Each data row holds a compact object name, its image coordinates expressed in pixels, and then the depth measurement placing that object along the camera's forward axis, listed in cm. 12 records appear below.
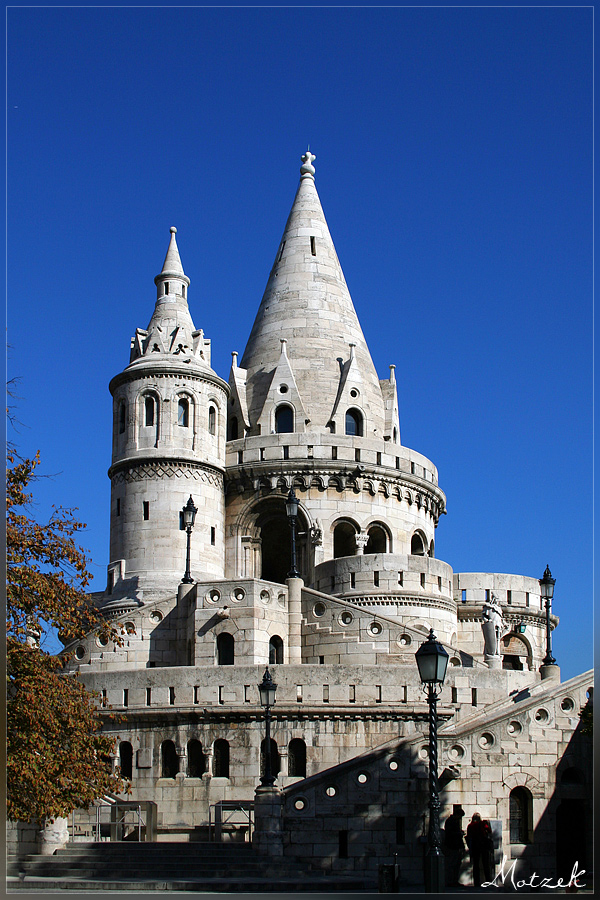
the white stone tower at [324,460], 3478
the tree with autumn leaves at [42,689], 1847
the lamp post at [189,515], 3111
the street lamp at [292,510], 3173
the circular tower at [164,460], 3547
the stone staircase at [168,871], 2011
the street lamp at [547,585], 2706
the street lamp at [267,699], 2334
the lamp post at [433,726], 1617
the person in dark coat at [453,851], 2186
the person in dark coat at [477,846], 2088
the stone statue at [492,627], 3303
